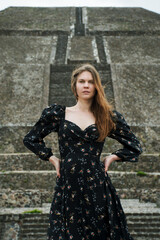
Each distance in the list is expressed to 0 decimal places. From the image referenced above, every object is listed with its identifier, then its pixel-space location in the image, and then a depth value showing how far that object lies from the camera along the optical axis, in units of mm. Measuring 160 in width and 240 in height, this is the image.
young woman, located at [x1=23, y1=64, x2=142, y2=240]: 2307
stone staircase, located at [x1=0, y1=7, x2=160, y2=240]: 5949
